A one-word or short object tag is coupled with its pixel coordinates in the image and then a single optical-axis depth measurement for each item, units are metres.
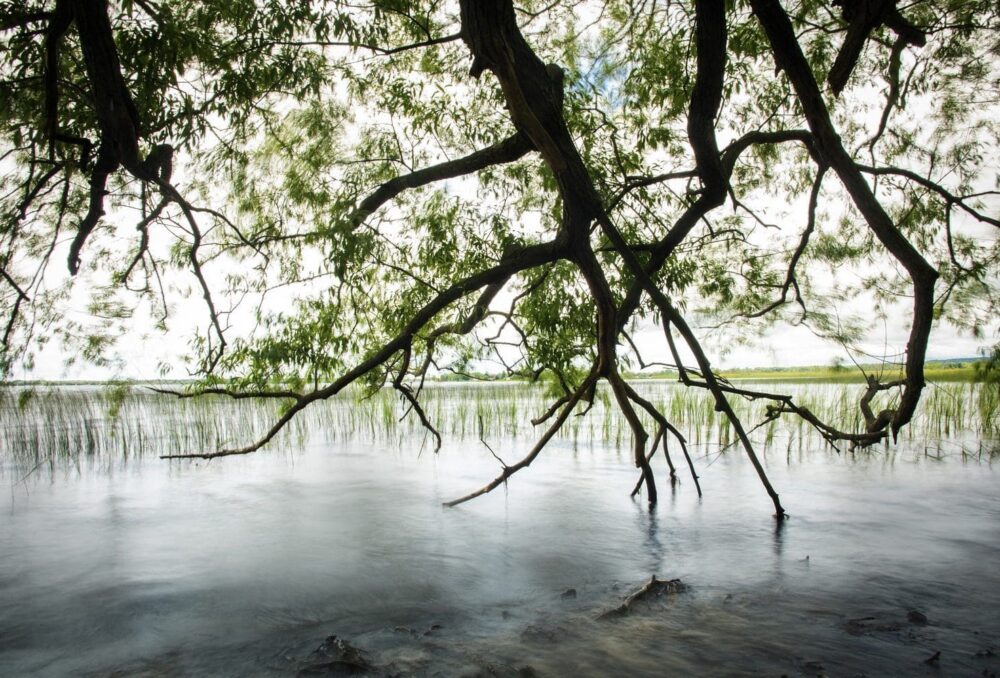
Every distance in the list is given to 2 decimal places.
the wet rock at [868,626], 3.51
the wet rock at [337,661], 3.12
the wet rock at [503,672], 3.06
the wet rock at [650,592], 3.80
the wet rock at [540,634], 3.47
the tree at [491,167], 4.41
